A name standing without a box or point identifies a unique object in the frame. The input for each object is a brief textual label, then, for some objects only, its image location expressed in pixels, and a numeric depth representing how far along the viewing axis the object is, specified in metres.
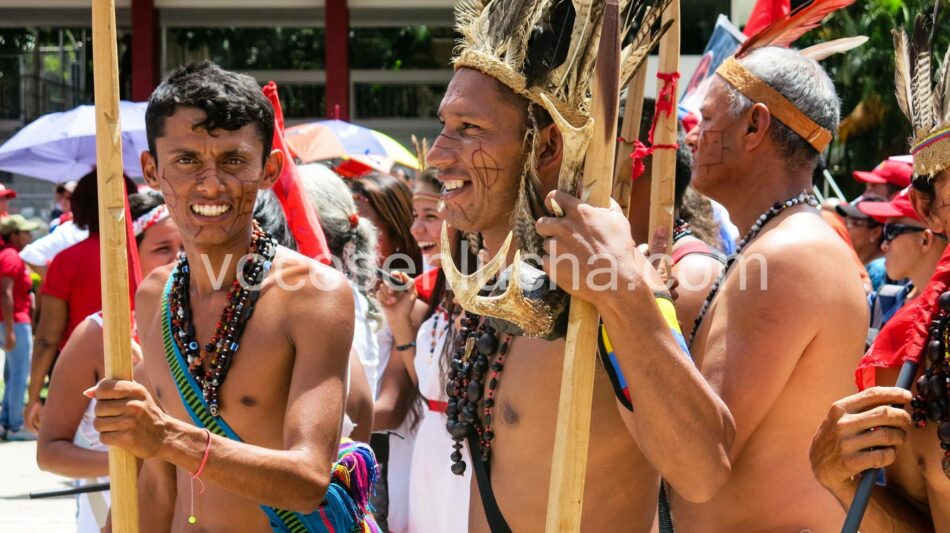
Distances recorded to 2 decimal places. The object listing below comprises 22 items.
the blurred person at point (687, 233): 3.02
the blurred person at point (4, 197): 11.45
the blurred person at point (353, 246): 4.86
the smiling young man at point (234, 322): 2.92
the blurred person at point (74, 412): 3.92
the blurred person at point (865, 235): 7.92
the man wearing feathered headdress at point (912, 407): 2.16
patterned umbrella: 9.92
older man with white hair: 2.58
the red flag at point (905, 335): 2.27
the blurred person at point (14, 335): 10.60
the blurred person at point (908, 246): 5.43
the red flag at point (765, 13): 3.78
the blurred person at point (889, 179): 6.84
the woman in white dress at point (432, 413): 4.77
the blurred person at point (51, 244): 9.05
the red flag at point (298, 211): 4.16
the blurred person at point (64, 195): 12.21
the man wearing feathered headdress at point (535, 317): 2.12
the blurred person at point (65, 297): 6.51
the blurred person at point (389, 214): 6.53
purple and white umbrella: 9.60
